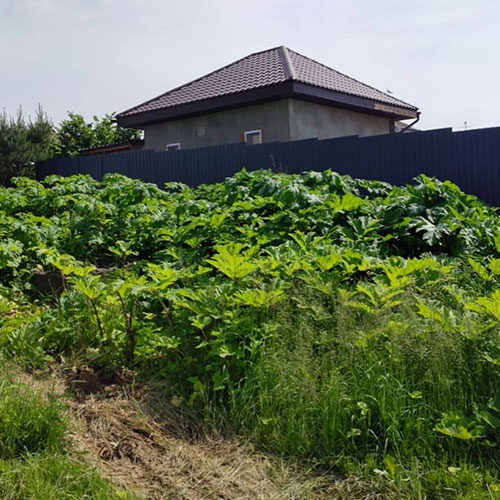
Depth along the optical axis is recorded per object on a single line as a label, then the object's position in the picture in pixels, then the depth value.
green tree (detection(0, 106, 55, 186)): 17.70
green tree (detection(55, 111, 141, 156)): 28.55
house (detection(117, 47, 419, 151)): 13.32
